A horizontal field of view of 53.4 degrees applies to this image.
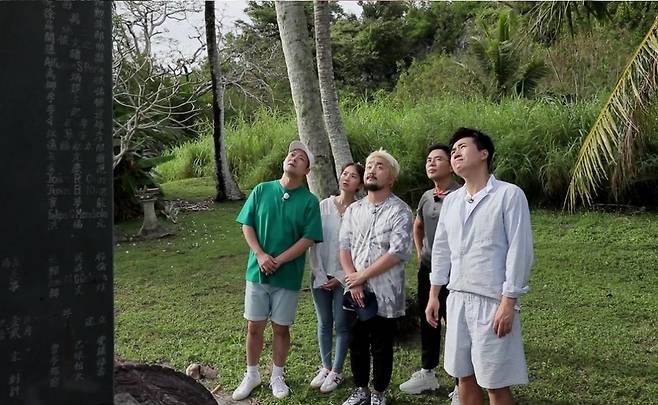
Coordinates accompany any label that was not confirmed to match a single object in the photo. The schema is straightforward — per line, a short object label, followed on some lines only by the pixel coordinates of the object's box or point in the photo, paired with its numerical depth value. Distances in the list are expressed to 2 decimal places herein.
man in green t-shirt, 3.95
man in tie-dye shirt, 3.75
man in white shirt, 2.88
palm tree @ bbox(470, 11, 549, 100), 14.41
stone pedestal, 10.06
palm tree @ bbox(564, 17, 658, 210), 5.72
